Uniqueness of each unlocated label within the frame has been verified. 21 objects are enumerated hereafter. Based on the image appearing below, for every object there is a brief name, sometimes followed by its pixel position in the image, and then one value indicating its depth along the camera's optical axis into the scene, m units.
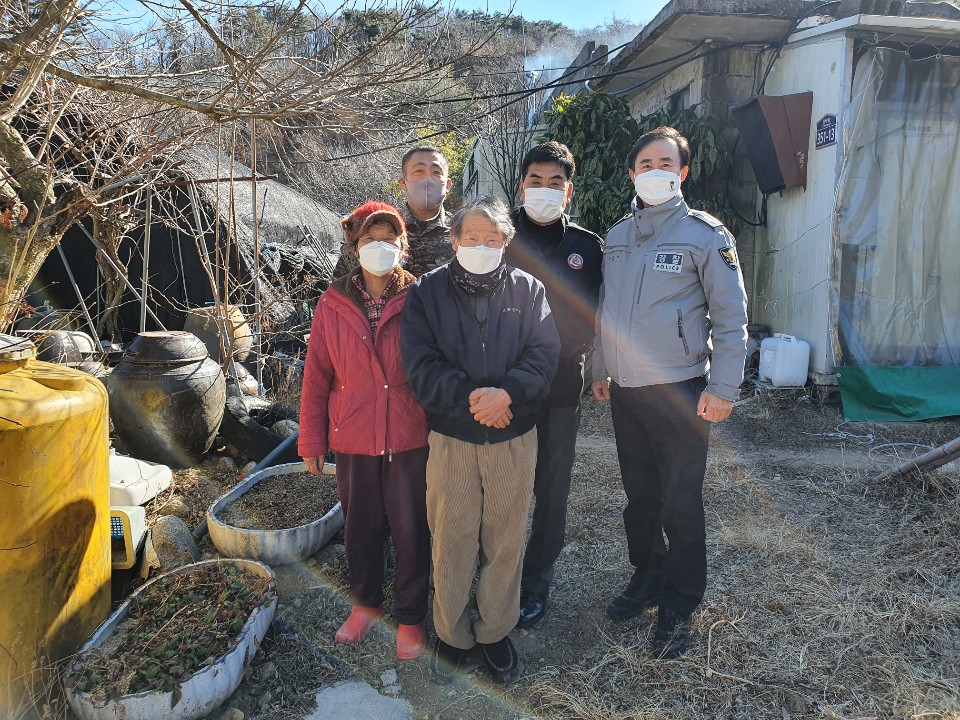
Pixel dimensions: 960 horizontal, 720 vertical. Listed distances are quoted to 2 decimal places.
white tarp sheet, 5.85
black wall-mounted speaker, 6.08
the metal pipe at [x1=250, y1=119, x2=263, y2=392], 3.79
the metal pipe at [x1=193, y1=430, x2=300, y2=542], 4.21
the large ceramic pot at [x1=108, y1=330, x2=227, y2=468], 4.41
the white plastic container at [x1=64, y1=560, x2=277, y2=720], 2.15
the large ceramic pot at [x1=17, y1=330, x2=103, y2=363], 5.44
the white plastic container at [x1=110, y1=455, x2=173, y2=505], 3.59
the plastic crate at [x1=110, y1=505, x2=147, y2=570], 2.83
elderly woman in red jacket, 2.53
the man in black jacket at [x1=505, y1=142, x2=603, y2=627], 2.73
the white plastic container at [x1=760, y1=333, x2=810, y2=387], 6.01
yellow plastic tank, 2.15
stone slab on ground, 2.35
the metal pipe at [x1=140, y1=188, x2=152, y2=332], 4.94
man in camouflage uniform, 3.12
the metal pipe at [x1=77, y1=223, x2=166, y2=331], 4.82
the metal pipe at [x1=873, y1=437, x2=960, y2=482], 3.69
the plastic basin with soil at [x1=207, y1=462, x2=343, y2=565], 3.17
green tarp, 5.63
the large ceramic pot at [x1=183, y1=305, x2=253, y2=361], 6.17
